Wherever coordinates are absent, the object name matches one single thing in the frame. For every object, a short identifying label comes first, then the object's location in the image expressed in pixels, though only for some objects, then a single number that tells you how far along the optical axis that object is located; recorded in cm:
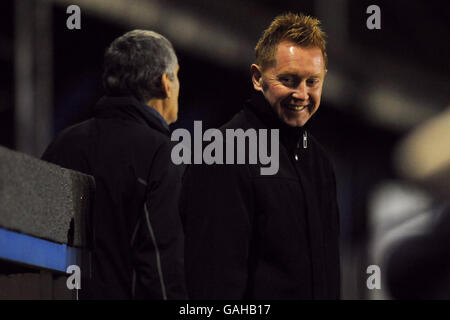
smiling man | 456
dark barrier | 376
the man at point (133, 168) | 509
